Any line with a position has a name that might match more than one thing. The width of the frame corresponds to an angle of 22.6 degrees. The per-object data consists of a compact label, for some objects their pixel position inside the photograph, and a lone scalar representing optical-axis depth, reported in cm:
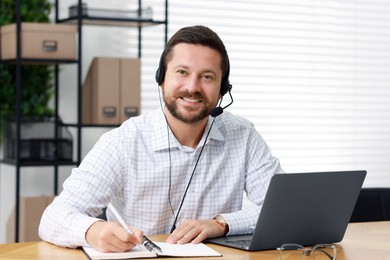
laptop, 246
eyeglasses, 241
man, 286
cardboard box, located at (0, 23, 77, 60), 459
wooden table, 240
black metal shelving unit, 460
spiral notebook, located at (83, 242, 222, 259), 233
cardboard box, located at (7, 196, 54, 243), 467
